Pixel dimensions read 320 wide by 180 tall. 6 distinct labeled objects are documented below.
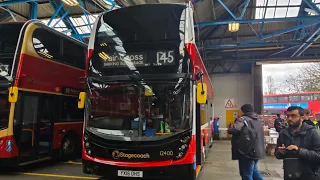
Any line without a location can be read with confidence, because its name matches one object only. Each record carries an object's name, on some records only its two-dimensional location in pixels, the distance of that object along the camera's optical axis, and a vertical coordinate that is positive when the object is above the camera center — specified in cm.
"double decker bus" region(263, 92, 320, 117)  2831 +118
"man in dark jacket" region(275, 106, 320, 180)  339 -40
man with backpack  511 -57
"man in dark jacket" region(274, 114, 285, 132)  1330 -53
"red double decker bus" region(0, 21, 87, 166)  711 +47
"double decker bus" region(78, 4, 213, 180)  539 +27
